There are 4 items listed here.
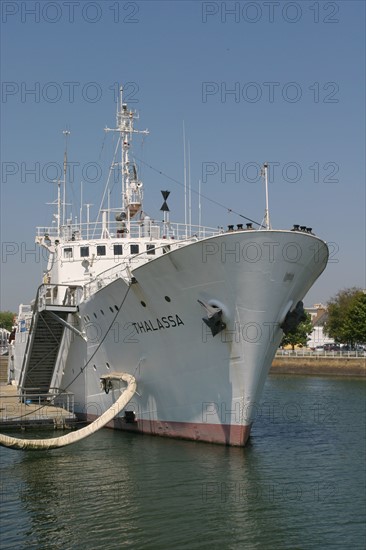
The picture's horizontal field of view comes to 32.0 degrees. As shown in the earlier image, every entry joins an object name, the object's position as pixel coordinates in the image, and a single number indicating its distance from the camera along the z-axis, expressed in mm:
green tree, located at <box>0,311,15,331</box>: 132412
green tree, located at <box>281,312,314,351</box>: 73812
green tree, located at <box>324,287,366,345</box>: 62812
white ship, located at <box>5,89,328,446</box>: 16188
